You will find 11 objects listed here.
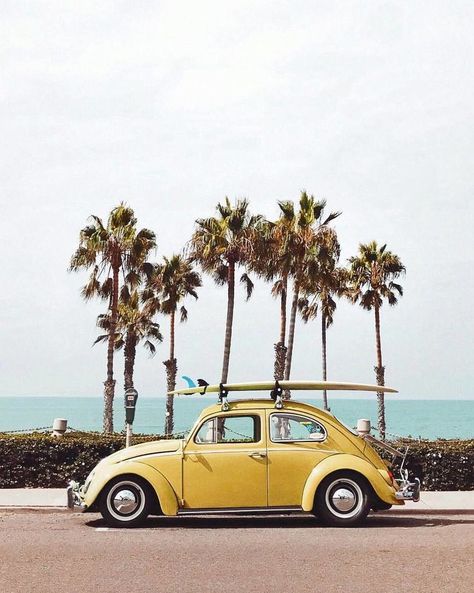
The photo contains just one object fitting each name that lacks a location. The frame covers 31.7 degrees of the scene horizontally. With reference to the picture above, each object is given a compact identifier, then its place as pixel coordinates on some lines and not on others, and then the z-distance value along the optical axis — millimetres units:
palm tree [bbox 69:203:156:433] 37125
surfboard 12648
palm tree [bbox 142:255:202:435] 48969
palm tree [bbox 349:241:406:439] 50344
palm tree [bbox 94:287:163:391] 49875
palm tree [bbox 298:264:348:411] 39844
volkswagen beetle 11891
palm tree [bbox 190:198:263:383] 37812
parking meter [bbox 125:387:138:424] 14344
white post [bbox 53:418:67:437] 20286
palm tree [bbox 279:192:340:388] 39156
